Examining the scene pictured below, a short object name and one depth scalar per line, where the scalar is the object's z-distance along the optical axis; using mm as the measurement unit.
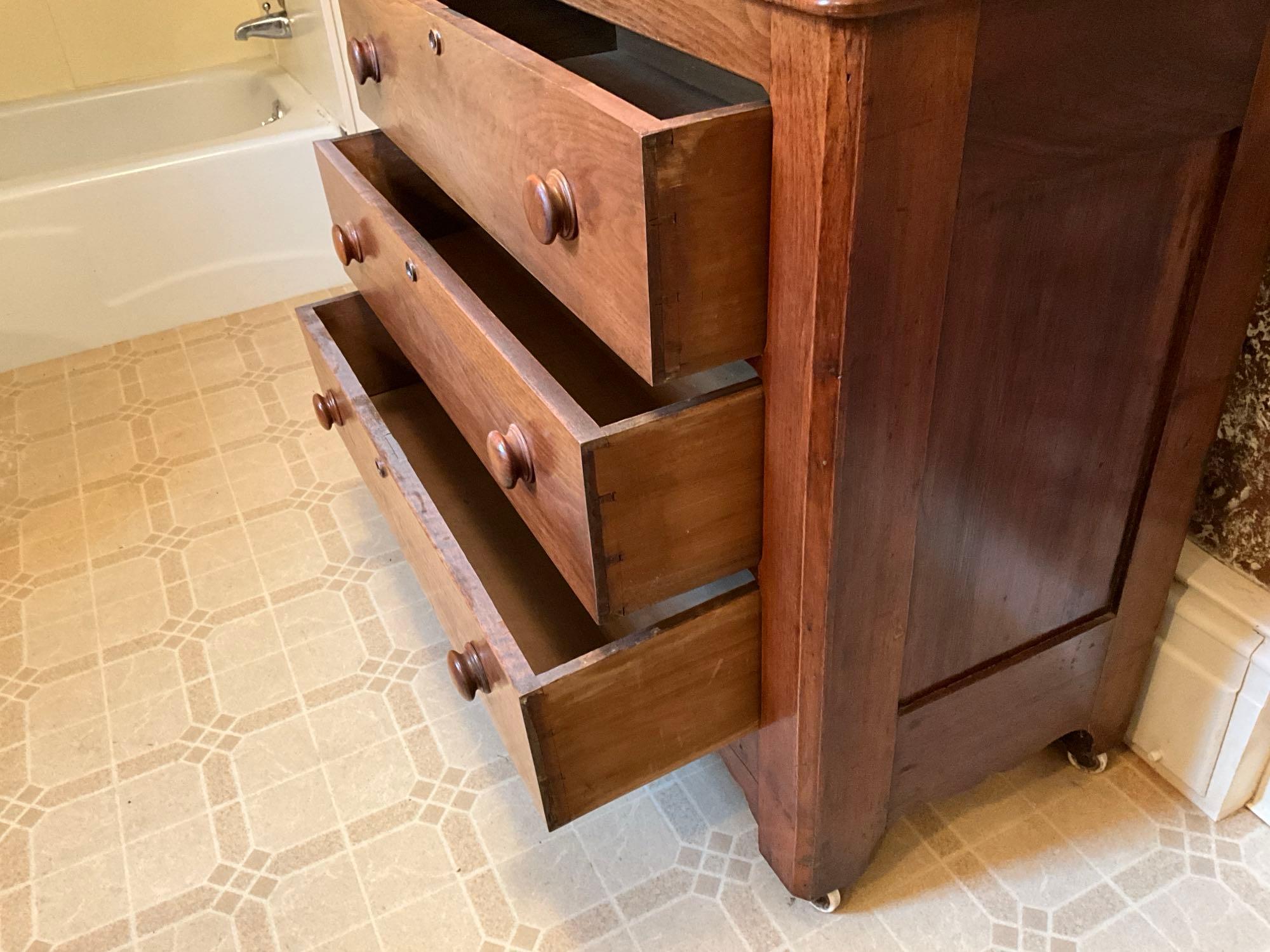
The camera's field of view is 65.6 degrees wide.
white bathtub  1721
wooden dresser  533
